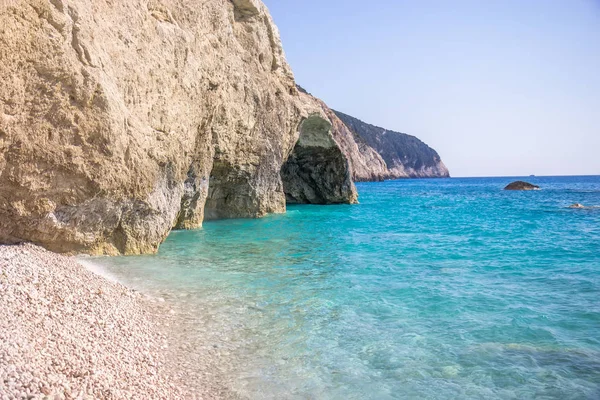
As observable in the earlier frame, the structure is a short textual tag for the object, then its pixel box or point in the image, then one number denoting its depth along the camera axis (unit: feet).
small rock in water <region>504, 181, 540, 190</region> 228.84
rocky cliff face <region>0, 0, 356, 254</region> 29.43
